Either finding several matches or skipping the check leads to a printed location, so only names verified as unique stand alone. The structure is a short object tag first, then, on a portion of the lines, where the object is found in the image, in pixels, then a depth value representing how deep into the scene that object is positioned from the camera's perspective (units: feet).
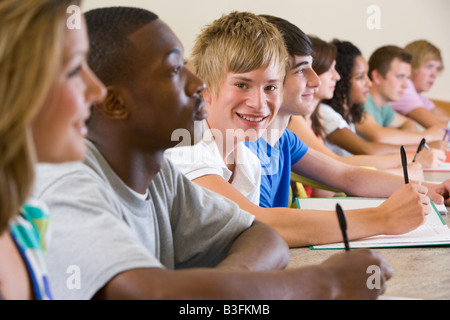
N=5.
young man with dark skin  2.18
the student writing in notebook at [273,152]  4.03
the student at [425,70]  14.42
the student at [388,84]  11.85
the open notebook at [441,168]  7.59
